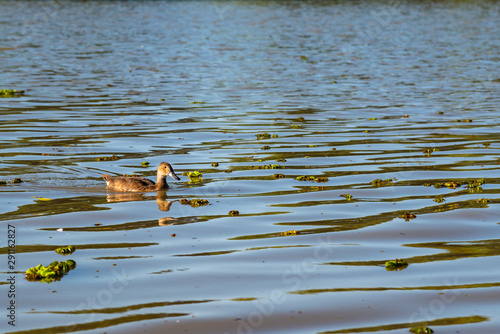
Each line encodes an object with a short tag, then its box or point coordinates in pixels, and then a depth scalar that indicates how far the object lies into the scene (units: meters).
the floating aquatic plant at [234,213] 14.94
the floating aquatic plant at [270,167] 19.21
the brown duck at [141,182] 16.98
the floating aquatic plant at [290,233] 13.51
